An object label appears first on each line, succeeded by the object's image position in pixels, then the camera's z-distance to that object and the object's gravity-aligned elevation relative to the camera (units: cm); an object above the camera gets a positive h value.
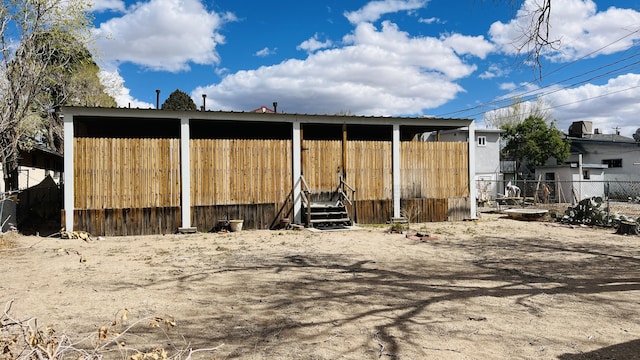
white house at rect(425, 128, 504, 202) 2906 +248
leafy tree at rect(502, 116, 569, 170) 3053 +324
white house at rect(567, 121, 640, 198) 3061 +225
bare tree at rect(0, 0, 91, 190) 1173 +345
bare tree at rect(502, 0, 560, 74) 638 +250
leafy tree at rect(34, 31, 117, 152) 2096 +566
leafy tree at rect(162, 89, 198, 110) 3074 +682
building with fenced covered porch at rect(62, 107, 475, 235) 1164 +63
